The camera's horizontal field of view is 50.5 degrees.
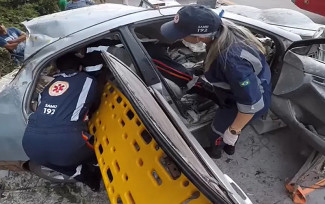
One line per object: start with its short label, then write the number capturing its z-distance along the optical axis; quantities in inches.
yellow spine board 68.5
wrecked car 93.8
